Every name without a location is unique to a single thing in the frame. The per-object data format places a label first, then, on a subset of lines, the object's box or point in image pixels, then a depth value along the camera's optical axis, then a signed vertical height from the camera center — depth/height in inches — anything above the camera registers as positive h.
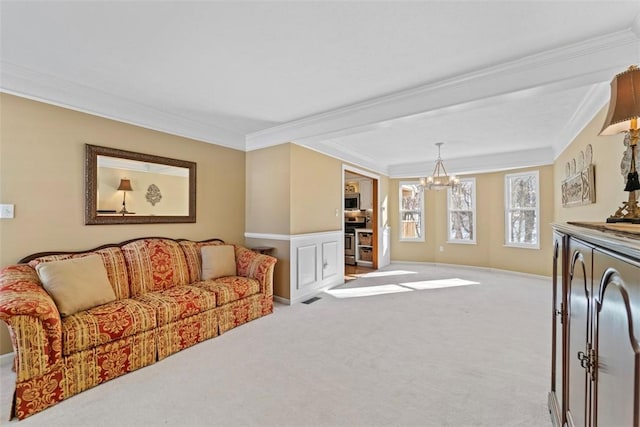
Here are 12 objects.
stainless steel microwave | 298.8 +13.1
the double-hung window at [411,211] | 286.5 +2.5
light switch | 97.0 +0.9
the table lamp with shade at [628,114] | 50.8 +17.8
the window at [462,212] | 262.1 +1.4
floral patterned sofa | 73.9 -33.2
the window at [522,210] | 226.2 +2.8
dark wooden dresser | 29.6 -15.2
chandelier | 206.1 +22.0
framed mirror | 118.5 +11.9
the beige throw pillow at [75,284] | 89.3 -22.7
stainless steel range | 292.8 -23.8
